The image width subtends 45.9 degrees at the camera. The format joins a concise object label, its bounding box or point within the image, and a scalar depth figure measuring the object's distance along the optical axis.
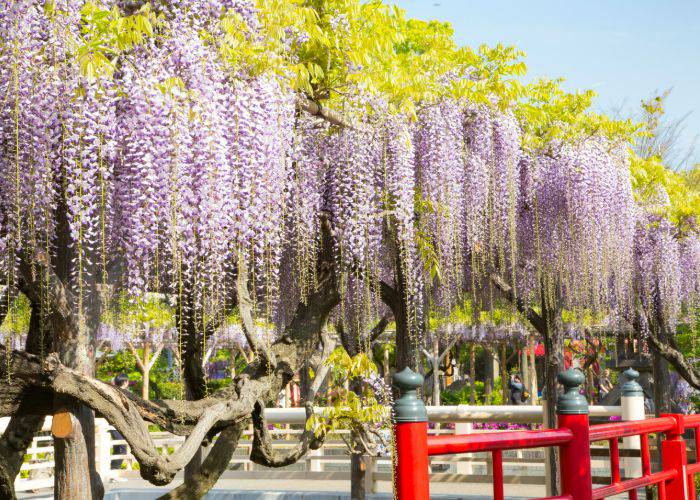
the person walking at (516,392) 19.84
